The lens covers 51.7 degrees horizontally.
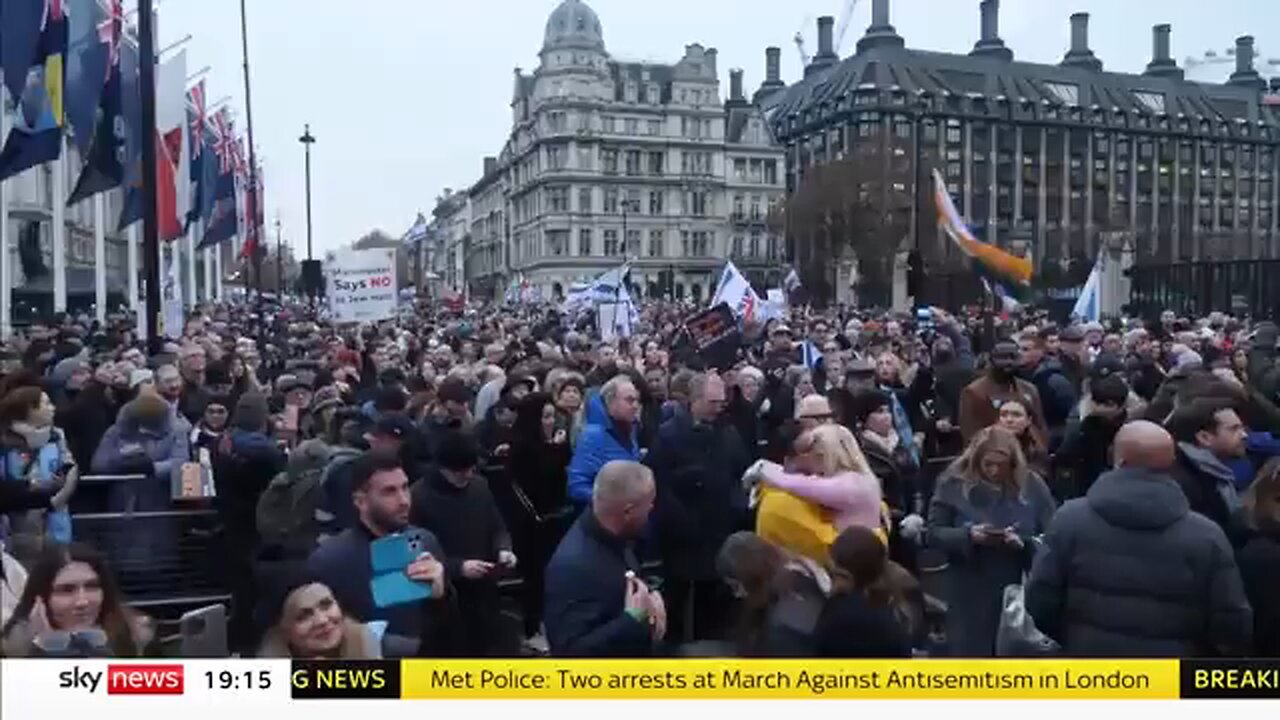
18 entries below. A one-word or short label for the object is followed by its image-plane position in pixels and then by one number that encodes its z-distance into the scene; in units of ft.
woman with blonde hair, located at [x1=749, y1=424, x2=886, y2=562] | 13.08
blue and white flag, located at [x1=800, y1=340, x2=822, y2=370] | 33.70
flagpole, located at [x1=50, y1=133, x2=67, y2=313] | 51.46
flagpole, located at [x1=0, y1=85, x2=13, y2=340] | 37.75
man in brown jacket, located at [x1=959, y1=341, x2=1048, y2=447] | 20.85
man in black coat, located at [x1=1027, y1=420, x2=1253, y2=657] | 11.12
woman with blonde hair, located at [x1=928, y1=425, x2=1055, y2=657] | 14.30
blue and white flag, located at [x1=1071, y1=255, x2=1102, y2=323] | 45.50
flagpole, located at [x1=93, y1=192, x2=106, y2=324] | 52.80
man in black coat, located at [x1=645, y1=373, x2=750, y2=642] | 16.87
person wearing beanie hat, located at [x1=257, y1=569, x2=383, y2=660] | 11.07
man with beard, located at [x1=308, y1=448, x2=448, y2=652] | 11.40
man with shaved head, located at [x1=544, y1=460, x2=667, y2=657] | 10.92
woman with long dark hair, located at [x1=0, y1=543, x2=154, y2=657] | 10.91
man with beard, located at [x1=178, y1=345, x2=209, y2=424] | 23.81
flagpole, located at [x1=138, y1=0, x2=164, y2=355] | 27.32
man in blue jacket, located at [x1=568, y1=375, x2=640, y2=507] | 17.17
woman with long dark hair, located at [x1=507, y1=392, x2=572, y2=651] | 18.81
